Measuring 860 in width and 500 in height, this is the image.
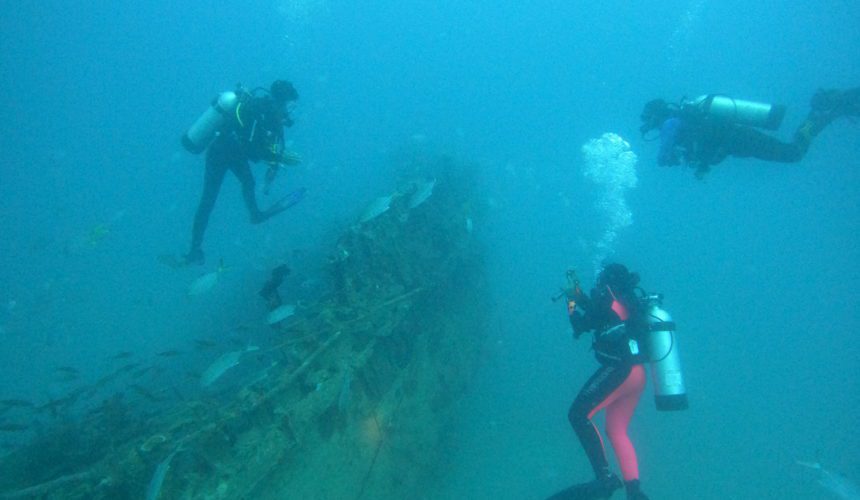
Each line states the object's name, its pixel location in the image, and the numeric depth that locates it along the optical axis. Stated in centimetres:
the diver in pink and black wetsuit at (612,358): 544
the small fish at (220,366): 524
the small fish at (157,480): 372
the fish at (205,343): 638
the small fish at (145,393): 586
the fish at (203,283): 754
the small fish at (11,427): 555
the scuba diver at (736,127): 771
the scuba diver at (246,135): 805
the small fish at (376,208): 654
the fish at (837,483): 1156
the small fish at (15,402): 636
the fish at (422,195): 709
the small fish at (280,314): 561
